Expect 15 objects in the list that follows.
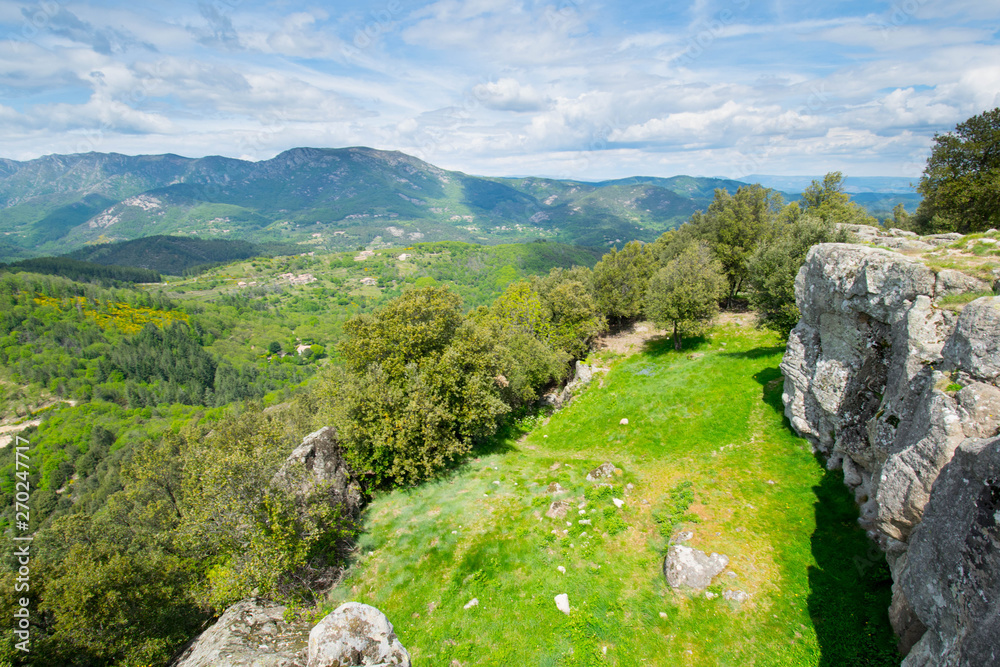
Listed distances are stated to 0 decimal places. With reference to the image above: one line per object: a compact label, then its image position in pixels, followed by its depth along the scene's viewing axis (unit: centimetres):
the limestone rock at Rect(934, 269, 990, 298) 1302
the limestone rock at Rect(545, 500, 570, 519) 1870
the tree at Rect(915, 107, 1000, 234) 3142
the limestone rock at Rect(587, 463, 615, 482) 2130
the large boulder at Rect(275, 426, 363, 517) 1762
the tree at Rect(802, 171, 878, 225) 4591
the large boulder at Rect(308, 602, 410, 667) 1052
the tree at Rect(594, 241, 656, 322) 5000
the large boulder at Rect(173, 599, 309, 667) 1195
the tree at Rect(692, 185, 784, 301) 4697
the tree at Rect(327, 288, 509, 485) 2331
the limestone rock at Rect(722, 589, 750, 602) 1331
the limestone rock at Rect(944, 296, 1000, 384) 1008
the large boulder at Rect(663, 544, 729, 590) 1404
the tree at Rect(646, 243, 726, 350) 3591
